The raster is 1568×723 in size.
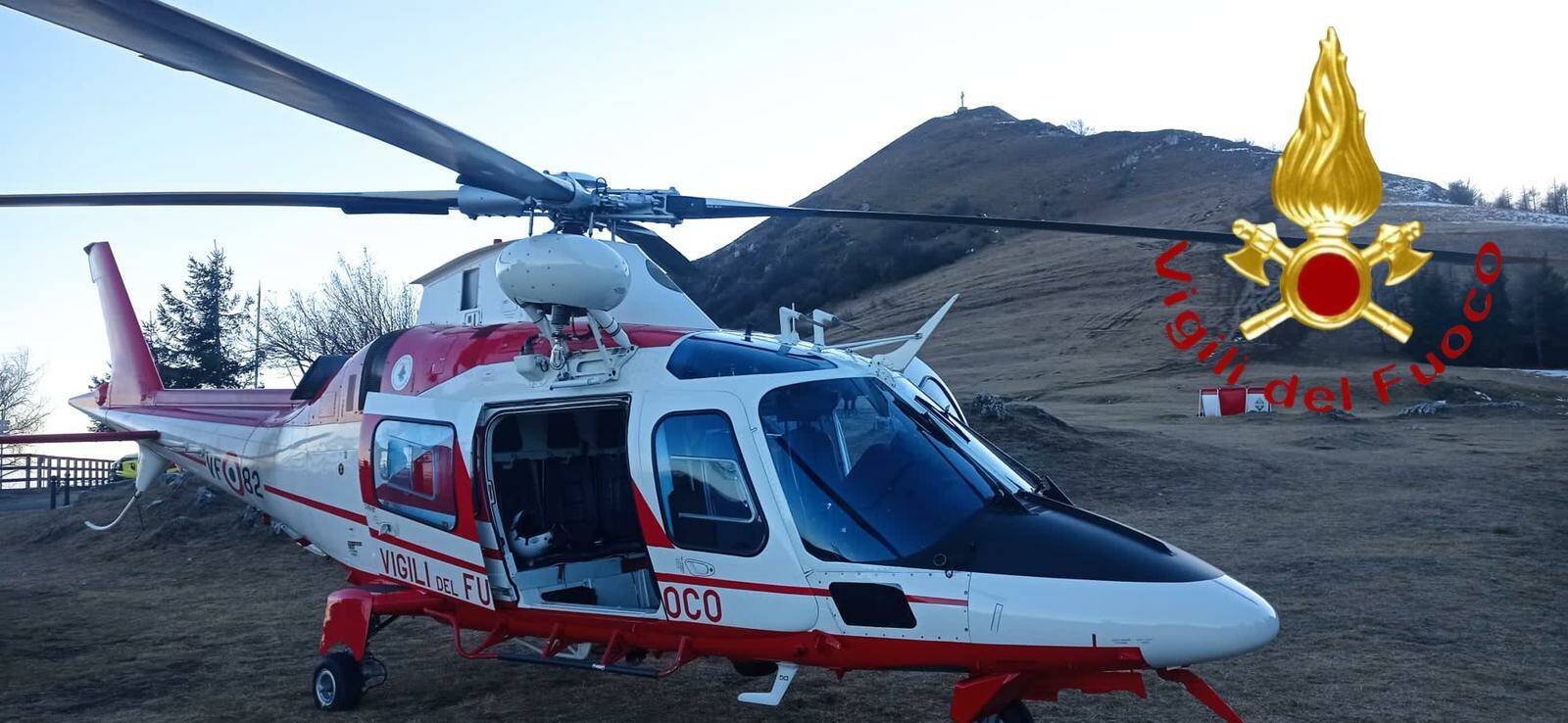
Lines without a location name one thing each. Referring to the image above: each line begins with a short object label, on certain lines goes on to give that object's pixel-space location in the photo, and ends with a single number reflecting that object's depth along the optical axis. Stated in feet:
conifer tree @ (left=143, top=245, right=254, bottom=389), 110.01
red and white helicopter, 15.39
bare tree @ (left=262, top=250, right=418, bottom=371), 109.09
